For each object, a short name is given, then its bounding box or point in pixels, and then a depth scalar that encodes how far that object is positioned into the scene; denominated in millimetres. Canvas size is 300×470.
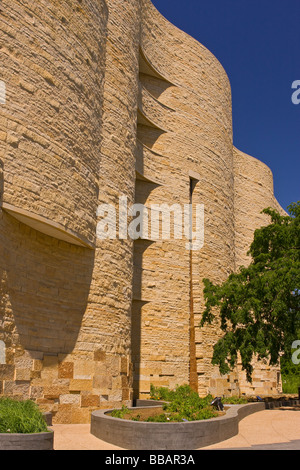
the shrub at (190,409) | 8275
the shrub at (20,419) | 6105
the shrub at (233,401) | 14698
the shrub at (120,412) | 8720
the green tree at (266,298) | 14430
